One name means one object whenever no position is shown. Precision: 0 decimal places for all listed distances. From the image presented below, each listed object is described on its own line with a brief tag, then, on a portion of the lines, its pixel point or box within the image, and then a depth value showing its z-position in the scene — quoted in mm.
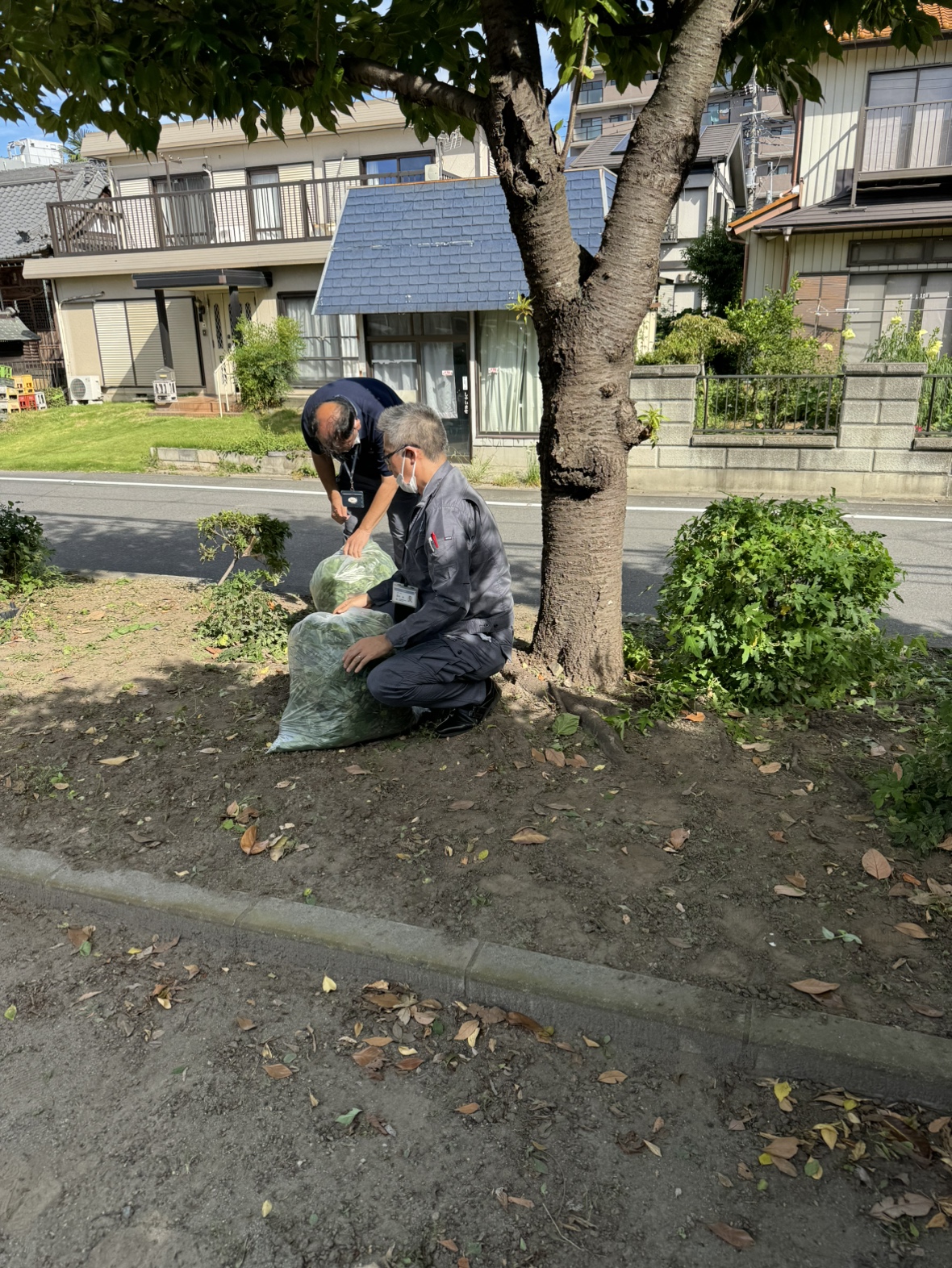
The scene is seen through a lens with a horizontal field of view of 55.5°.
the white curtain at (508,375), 15281
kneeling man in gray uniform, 4055
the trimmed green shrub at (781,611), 4273
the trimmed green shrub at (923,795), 3357
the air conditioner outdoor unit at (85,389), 25766
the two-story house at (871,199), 18156
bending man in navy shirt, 5312
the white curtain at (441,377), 16000
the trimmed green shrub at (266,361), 20438
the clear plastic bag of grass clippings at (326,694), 4234
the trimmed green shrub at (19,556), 6992
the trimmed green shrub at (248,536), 6188
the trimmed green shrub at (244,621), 5715
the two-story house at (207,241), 22281
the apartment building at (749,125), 36906
